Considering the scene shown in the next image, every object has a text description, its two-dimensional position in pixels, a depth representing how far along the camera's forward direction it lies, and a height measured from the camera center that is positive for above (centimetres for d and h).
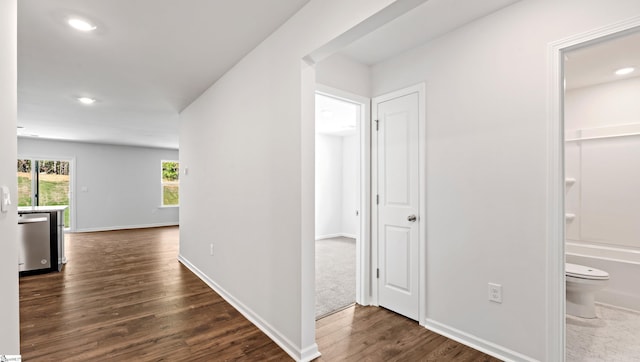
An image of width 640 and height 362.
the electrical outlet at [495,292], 205 -80
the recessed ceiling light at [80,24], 210 +116
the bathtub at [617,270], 295 -94
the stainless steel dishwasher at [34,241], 400 -85
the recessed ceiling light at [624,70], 298 +114
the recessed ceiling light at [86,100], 396 +113
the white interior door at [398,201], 262 -20
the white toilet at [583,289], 262 -100
